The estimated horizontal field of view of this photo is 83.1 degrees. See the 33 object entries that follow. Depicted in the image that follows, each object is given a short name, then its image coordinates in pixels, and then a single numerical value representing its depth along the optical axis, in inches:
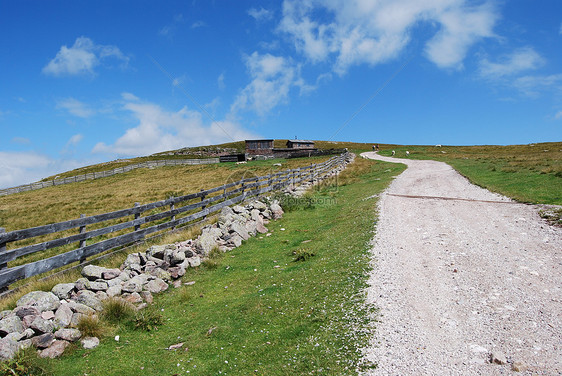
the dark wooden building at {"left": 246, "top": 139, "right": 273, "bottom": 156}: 3216.0
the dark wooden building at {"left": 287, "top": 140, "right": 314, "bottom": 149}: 3686.0
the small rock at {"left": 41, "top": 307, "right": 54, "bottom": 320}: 255.1
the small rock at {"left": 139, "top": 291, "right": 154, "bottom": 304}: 316.8
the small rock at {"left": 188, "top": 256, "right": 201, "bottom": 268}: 406.6
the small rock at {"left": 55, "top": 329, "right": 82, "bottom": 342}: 242.1
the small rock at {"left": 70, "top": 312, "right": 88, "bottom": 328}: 257.3
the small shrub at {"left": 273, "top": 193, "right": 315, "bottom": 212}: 719.7
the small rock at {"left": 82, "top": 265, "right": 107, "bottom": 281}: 331.3
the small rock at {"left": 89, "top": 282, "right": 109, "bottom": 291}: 308.2
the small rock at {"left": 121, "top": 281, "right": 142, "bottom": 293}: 319.6
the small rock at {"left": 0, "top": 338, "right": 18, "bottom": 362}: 209.0
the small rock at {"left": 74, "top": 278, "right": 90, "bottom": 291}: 306.7
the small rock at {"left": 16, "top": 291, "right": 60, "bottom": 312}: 264.8
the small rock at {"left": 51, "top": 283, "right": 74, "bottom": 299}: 293.0
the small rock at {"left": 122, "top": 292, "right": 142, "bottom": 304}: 308.3
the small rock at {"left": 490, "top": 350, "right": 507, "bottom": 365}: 169.1
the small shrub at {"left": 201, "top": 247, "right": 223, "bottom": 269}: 406.6
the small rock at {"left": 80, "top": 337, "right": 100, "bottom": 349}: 242.9
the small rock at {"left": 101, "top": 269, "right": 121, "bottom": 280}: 338.0
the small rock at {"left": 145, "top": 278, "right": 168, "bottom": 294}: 337.1
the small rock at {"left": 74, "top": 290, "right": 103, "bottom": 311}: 282.9
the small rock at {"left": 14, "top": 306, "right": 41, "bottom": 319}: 251.1
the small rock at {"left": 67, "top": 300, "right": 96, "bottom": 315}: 269.9
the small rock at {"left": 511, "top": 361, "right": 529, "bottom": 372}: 161.6
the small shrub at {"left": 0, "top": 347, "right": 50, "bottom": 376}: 200.1
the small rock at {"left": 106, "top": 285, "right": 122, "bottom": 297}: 306.7
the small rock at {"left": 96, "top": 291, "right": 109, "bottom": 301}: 297.2
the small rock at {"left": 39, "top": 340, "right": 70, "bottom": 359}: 227.8
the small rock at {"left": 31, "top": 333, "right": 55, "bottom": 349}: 231.6
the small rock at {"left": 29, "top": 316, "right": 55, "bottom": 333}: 237.5
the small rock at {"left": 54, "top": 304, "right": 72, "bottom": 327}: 253.4
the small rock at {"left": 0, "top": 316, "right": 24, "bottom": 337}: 230.4
